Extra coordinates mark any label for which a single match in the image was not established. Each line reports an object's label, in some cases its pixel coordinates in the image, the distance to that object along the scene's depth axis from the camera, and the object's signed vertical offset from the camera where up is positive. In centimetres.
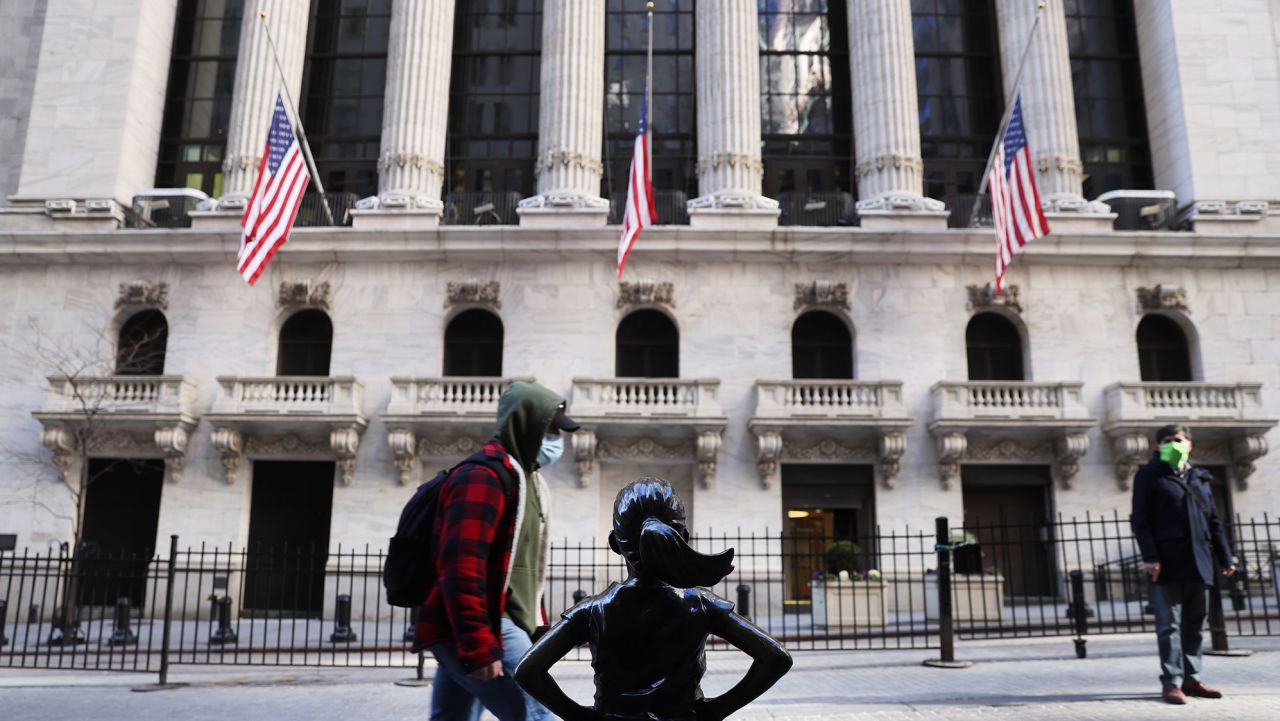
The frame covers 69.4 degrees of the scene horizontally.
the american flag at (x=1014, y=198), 1839 +708
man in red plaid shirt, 386 -9
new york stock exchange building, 2156 +669
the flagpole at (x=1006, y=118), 2056 +980
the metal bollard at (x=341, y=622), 1442 -116
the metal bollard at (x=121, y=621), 1283 -107
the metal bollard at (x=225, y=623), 1420 -109
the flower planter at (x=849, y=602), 1675 -87
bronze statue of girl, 255 -24
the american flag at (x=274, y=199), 1839 +702
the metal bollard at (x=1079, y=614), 1138 -74
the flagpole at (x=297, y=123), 2248 +1035
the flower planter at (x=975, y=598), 1697 -80
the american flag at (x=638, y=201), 1953 +733
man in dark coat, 774 +3
